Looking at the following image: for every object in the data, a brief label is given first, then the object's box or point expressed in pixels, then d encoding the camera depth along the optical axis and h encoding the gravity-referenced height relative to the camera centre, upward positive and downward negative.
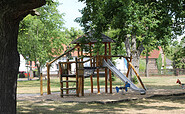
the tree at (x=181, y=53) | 18.62 +1.19
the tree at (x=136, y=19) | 14.90 +3.35
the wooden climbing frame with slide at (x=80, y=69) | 16.41 +0.27
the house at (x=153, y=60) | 79.05 +3.32
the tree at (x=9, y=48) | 7.51 +0.69
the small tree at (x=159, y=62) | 76.25 +2.65
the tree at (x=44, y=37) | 43.47 +5.68
